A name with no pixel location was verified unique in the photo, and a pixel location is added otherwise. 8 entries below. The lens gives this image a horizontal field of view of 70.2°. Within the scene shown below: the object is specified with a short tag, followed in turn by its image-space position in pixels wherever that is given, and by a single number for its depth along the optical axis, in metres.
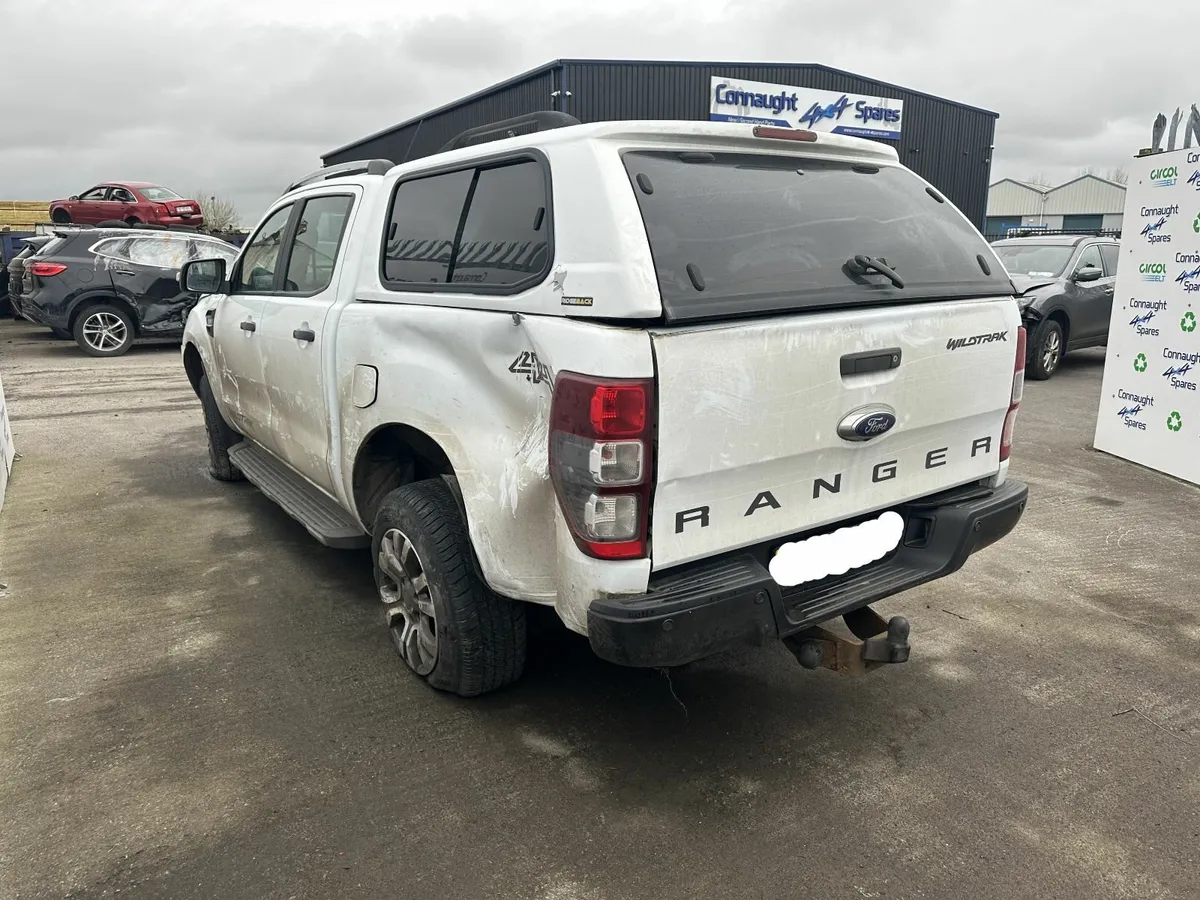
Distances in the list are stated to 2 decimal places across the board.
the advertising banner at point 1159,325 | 5.99
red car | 19.77
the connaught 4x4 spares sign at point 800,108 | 18.58
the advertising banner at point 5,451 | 5.58
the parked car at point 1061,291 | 10.05
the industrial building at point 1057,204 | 59.69
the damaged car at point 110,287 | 11.55
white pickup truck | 2.28
